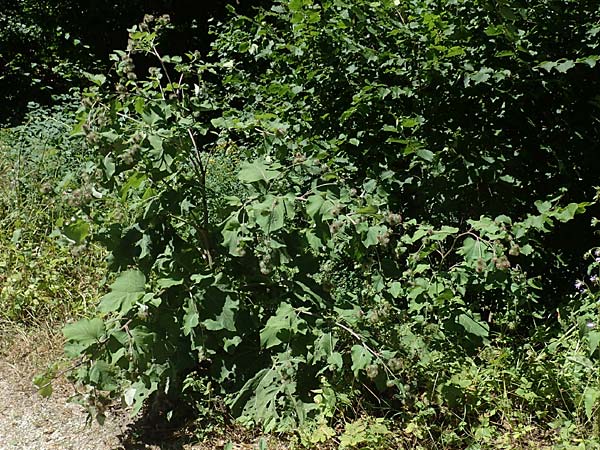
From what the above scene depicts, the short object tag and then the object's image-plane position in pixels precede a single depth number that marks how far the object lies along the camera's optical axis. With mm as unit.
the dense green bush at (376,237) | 3266
